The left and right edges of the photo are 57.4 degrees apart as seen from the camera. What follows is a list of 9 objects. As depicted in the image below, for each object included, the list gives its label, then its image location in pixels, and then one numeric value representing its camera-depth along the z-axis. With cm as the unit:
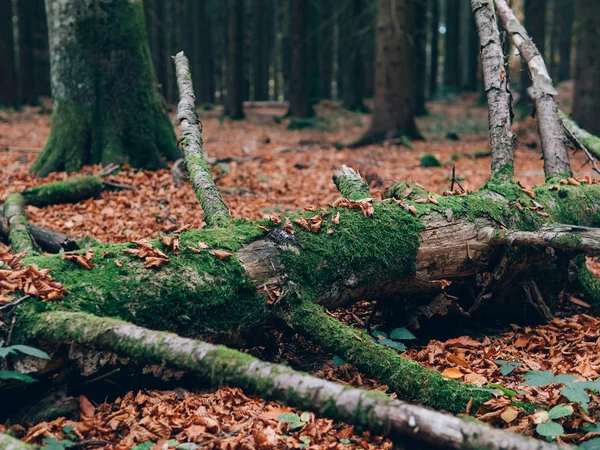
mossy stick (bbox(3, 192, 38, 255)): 396
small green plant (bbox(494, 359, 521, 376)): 314
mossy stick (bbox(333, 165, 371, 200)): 409
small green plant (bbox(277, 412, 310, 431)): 258
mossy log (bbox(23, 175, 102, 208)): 602
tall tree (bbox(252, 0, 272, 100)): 2359
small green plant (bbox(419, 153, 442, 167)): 958
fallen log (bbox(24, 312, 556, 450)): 169
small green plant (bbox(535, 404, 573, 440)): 238
